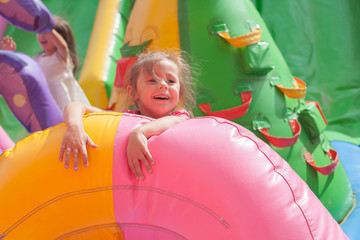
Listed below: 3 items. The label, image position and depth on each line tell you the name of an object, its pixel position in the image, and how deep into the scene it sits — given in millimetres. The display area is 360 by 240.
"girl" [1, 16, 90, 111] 3505
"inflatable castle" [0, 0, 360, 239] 2011
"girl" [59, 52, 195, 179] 2096
